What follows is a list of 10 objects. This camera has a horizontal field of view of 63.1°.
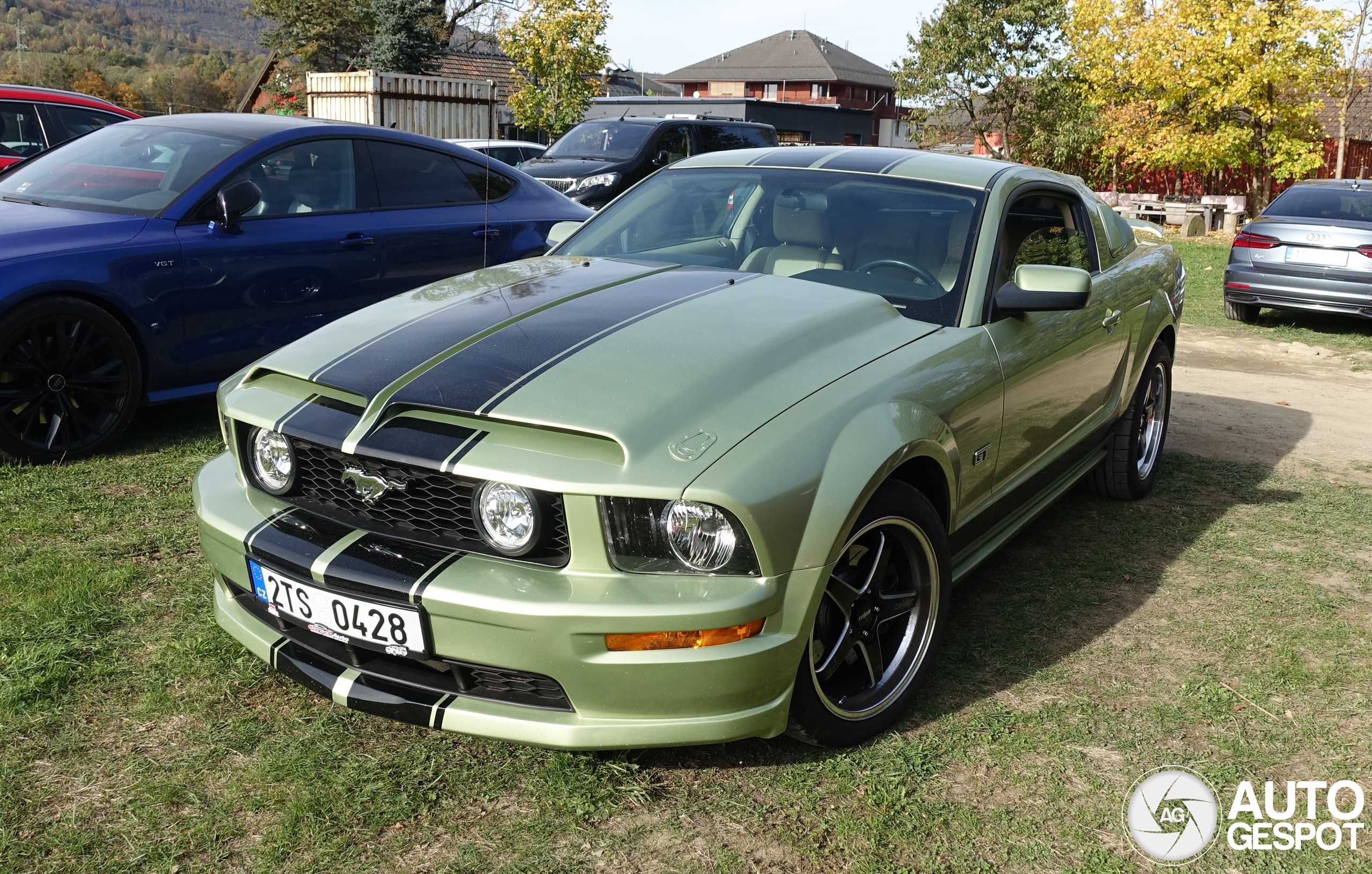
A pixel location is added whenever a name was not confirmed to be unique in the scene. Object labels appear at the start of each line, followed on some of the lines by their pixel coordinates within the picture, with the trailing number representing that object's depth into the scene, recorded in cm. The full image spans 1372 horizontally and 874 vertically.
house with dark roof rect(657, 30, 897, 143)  7975
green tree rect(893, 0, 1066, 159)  3152
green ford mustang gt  239
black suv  1243
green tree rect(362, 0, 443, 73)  3638
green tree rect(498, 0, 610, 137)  2759
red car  898
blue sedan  474
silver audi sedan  980
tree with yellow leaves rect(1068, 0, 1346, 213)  2158
